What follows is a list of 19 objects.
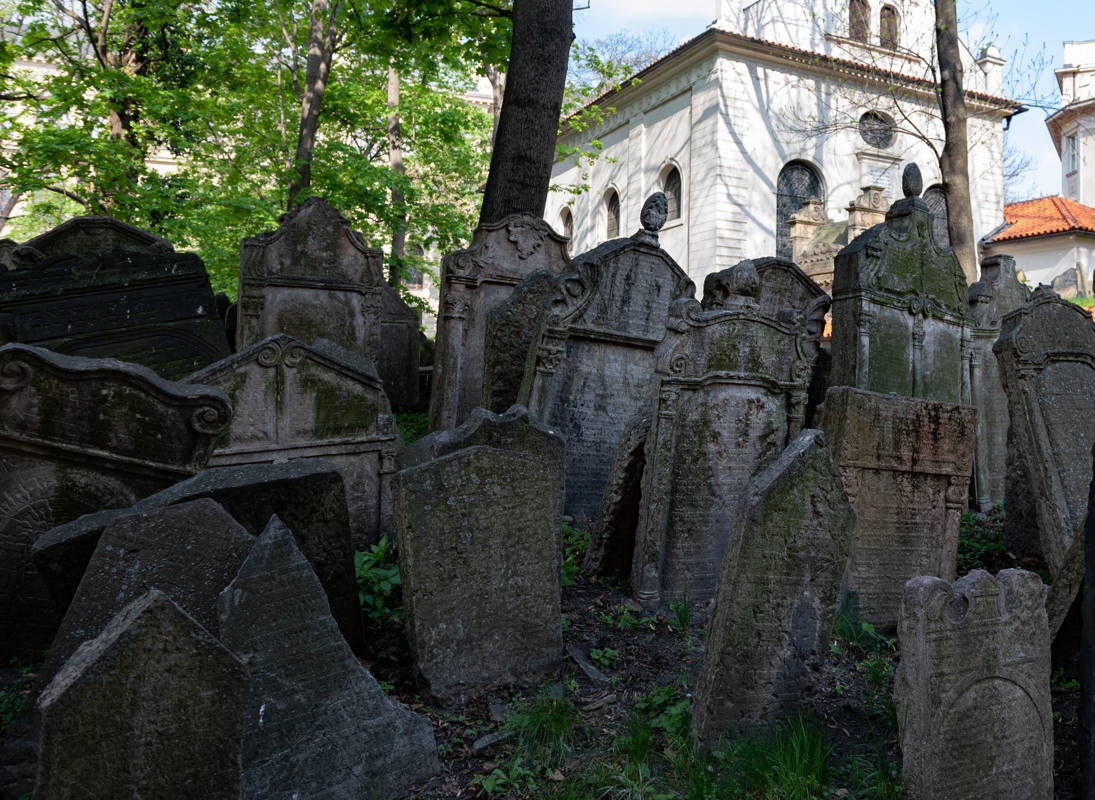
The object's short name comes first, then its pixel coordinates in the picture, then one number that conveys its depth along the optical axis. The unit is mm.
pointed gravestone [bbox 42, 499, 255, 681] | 2799
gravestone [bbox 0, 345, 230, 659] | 3584
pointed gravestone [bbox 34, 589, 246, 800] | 2154
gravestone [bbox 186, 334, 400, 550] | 5074
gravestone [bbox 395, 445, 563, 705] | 3656
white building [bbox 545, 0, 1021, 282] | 23047
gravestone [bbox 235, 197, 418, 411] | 7617
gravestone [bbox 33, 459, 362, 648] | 3090
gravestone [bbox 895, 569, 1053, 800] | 2838
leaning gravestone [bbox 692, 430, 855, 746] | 3328
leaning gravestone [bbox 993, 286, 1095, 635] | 5180
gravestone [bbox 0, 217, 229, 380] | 6508
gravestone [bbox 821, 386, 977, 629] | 4848
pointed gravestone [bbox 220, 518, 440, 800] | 2799
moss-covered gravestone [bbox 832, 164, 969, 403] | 7301
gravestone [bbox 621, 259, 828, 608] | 5016
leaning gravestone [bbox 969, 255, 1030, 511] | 8141
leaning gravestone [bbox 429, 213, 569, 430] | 8297
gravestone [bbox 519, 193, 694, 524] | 6512
